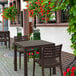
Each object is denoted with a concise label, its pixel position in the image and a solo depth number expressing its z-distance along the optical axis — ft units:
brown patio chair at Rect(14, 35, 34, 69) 21.54
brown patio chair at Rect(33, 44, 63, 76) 14.55
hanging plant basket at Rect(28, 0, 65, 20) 22.27
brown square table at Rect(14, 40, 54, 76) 15.99
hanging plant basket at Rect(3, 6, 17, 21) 40.14
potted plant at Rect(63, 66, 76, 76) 12.73
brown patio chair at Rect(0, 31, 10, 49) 38.39
